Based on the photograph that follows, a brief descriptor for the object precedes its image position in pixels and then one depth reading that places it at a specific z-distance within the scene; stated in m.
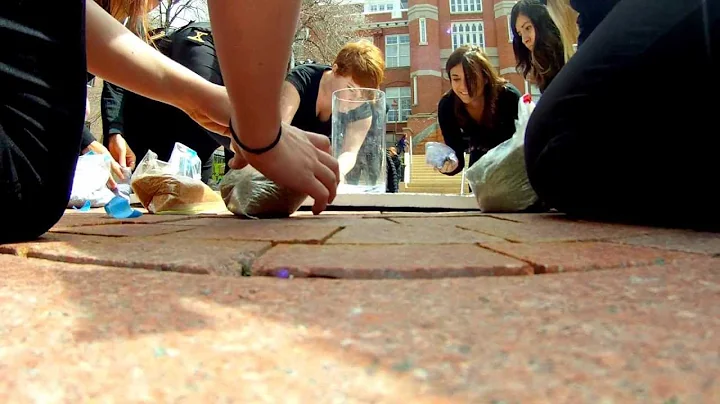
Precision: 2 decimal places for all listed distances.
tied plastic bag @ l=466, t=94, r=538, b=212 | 1.79
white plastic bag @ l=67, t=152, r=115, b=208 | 2.38
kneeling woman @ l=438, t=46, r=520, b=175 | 3.09
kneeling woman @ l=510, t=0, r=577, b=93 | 2.52
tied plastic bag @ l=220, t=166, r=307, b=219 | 1.52
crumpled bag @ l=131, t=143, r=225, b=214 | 1.85
